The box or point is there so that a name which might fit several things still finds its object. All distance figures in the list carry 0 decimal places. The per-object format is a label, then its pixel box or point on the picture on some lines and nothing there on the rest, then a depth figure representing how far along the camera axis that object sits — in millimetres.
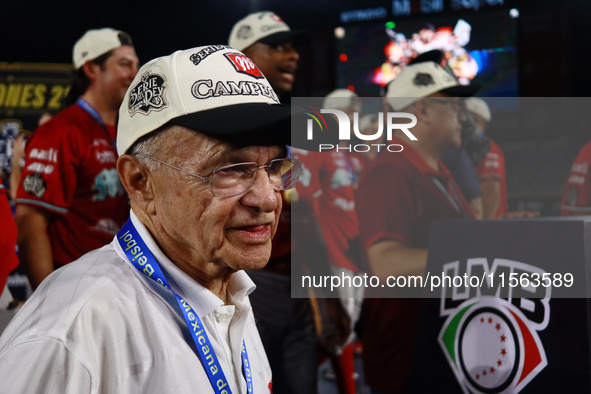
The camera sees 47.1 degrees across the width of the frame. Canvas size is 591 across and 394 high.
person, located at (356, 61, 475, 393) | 2578
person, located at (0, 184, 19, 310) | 1799
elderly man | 1022
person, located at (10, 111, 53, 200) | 4645
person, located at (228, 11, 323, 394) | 2754
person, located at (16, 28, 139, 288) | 2439
